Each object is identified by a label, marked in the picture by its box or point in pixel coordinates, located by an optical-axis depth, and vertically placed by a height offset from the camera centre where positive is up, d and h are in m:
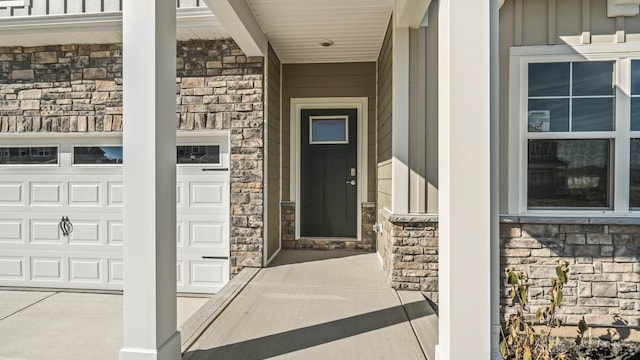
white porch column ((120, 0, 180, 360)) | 1.92 +0.00
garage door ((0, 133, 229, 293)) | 4.27 -0.44
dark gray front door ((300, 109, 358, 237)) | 5.30 +0.11
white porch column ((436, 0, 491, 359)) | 1.71 +0.00
